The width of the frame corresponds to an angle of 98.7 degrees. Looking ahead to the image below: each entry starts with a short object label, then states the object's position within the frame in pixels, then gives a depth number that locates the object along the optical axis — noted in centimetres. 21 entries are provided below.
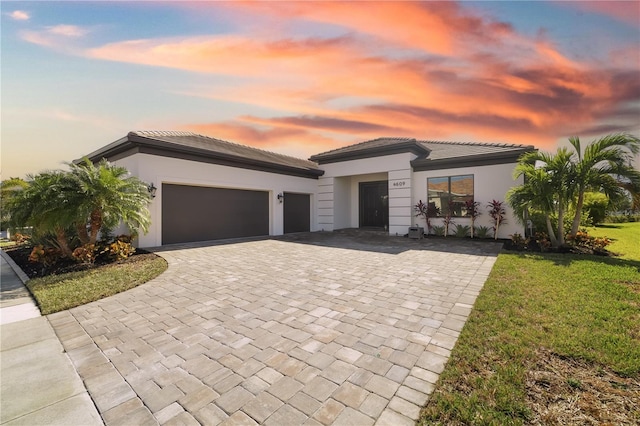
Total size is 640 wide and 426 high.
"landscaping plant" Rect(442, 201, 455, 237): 1224
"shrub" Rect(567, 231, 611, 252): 861
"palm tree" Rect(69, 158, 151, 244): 709
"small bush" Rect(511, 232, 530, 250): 937
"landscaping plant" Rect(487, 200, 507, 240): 1103
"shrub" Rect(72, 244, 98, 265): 707
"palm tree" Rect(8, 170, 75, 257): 678
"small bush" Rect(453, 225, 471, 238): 1178
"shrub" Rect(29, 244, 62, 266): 743
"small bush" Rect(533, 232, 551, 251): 891
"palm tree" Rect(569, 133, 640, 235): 807
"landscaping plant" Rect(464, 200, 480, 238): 1155
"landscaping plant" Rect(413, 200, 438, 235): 1274
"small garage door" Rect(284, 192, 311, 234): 1460
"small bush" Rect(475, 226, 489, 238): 1142
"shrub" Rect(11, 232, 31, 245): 1225
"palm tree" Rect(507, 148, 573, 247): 855
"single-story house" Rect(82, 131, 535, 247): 1004
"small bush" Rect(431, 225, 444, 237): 1241
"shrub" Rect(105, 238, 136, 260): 760
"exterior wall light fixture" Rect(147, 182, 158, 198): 940
